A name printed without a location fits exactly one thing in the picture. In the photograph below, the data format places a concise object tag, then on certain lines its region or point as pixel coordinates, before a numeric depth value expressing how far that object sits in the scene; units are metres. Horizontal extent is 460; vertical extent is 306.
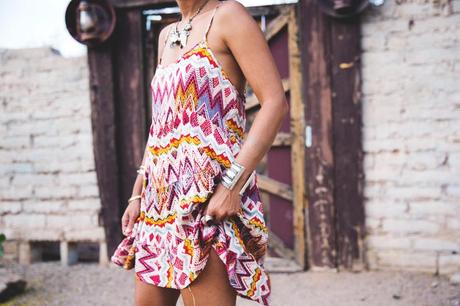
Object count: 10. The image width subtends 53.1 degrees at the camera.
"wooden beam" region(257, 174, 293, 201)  4.09
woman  1.25
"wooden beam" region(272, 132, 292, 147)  4.04
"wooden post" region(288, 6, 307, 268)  3.88
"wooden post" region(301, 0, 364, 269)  3.68
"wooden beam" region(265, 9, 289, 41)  3.95
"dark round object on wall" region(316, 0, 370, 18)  3.48
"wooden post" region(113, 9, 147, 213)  4.14
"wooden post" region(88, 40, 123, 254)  4.17
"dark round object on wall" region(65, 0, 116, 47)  4.02
